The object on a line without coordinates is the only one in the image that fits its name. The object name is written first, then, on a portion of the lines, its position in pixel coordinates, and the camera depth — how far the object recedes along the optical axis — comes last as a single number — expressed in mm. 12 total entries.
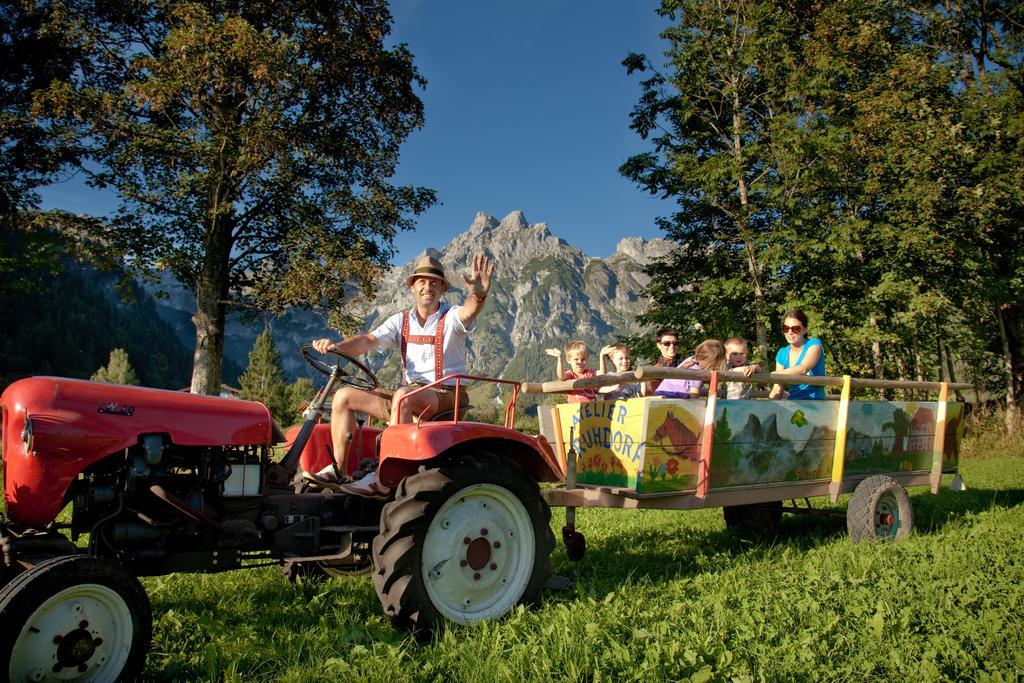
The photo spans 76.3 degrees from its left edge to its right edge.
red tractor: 2561
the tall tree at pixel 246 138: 13297
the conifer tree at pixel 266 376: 61156
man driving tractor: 3998
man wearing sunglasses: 6320
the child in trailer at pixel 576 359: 6389
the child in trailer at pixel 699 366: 5301
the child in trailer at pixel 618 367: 5930
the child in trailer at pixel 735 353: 6543
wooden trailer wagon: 4277
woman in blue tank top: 5707
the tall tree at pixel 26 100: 14039
